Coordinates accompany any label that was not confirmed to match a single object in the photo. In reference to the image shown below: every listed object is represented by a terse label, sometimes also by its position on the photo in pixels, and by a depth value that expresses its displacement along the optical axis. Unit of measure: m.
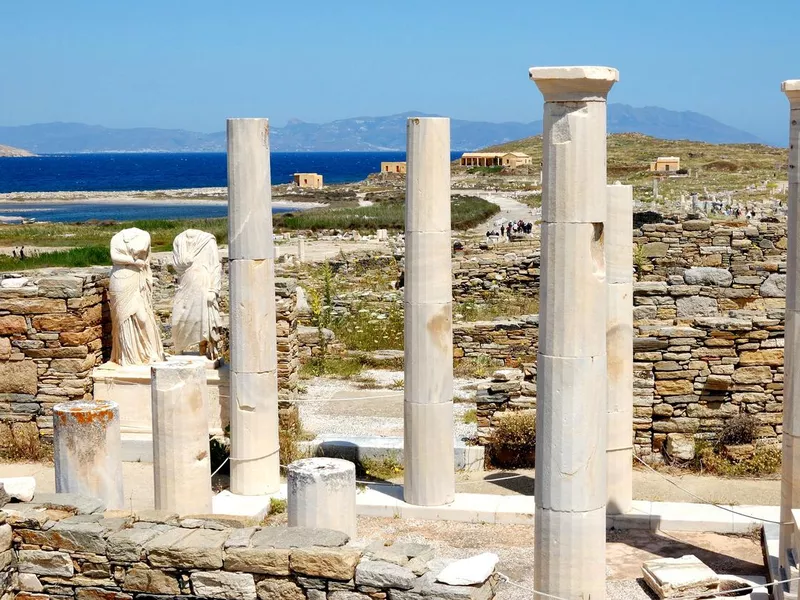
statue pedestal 12.23
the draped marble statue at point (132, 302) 12.38
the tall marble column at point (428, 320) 10.18
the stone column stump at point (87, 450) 9.29
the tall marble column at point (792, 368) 7.98
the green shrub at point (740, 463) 11.38
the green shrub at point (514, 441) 11.73
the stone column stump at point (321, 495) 8.81
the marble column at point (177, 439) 9.90
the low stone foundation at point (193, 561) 7.09
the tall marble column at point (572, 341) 7.17
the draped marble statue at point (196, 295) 12.30
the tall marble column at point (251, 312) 10.70
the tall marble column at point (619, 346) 10.19
